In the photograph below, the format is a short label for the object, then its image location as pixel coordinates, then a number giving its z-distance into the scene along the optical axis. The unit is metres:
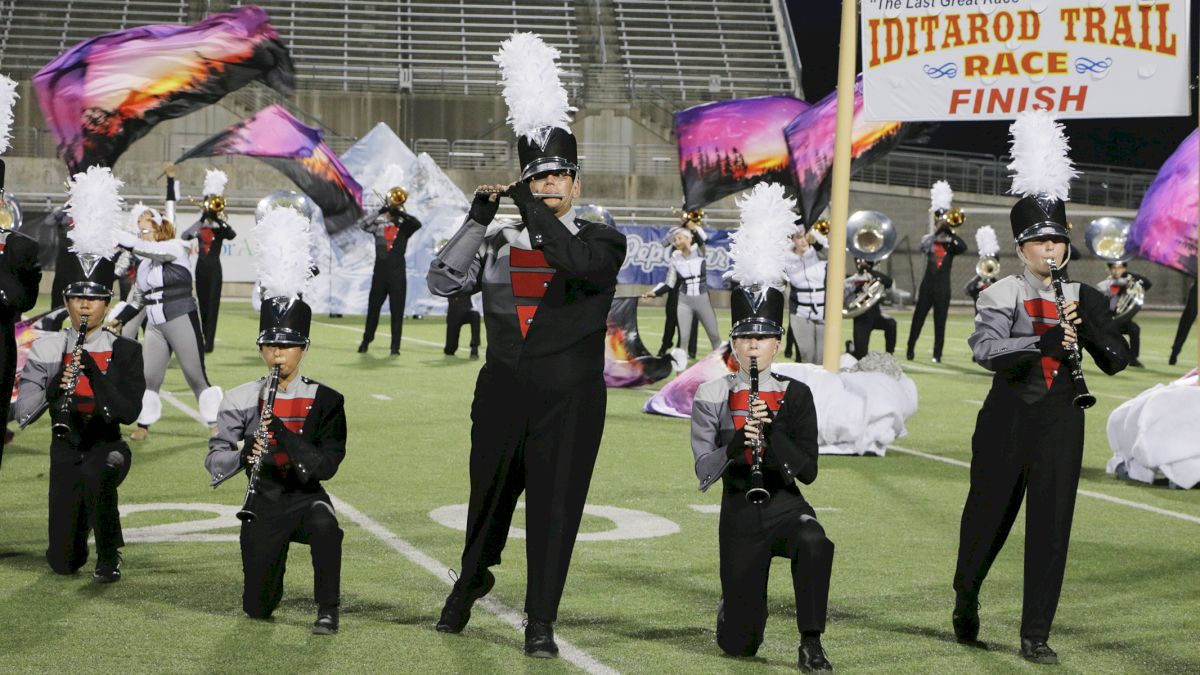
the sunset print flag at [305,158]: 21.33
